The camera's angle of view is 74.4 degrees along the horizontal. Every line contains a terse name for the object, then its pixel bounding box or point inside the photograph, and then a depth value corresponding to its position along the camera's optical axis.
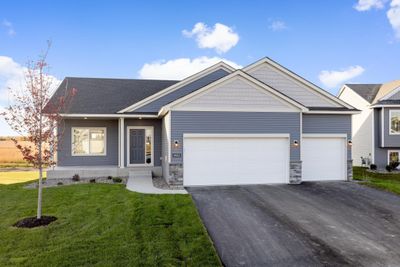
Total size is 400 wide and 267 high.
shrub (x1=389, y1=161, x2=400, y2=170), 17.75
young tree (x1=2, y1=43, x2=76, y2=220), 6.78
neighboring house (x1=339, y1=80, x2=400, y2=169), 18.02
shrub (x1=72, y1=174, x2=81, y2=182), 12.87
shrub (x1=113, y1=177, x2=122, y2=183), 12.52
